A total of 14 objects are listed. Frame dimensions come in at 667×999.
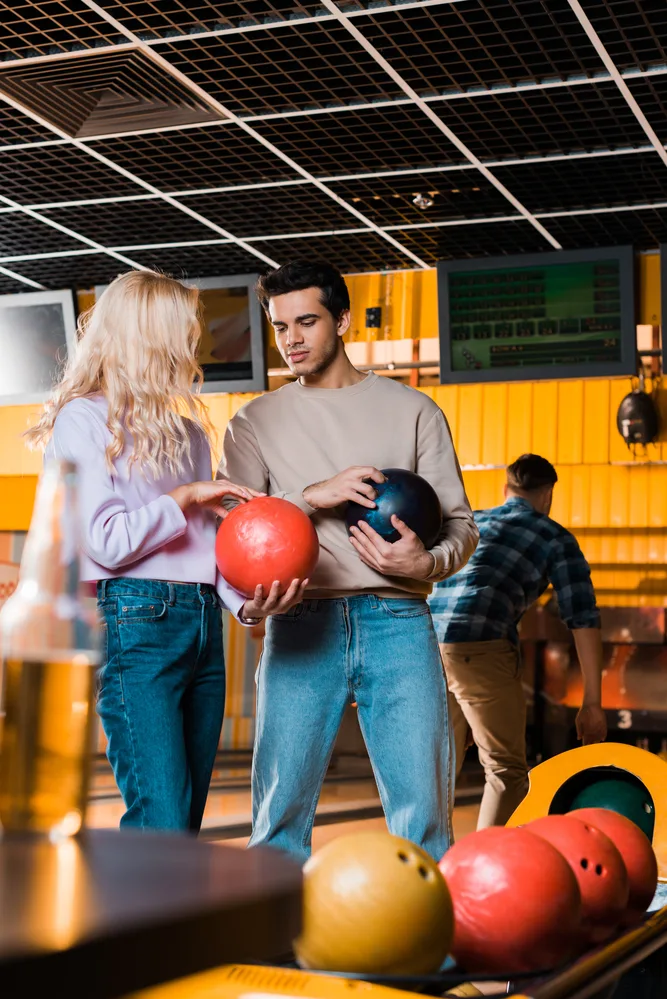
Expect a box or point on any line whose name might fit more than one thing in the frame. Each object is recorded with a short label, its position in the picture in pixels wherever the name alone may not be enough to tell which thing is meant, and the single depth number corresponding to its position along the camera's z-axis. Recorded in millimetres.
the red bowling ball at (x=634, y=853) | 1783
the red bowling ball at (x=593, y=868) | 1604
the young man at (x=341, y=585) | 2625
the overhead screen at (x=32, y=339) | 6902
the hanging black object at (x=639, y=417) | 6777
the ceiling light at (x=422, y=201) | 5449
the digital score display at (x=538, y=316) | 5694
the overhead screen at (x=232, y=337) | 6301
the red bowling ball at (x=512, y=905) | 1426
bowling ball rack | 1329
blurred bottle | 810
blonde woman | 2295
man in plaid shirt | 4688
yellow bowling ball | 1317
